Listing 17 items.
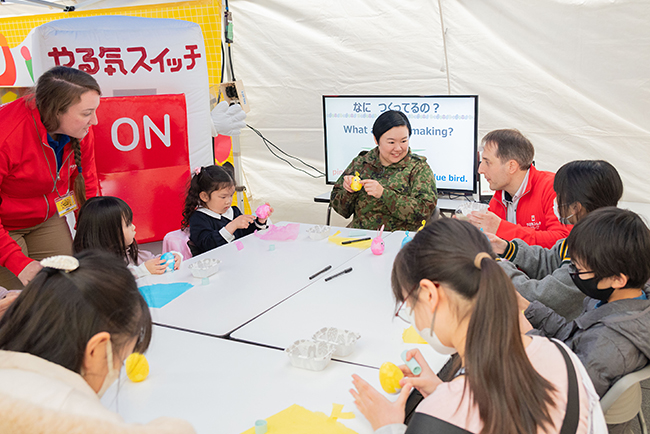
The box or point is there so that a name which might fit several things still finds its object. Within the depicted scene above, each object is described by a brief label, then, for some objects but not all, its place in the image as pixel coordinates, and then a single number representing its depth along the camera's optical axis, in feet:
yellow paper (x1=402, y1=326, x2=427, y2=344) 4.93
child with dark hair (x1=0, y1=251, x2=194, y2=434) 2.30
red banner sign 10.09
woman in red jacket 7.02
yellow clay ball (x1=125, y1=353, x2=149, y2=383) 4.35
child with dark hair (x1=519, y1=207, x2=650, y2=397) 4.30
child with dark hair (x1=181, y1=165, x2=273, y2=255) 8.84
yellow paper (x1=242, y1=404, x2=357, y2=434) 3.65
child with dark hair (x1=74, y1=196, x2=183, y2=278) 7.14
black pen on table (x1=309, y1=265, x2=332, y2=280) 6.85
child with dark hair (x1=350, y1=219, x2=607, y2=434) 2.89
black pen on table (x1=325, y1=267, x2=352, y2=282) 6.72
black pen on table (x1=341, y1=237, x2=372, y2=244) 8.39
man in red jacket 7.93
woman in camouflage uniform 9.88
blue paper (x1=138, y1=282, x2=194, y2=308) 6.16
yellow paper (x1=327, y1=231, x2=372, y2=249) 8.27
